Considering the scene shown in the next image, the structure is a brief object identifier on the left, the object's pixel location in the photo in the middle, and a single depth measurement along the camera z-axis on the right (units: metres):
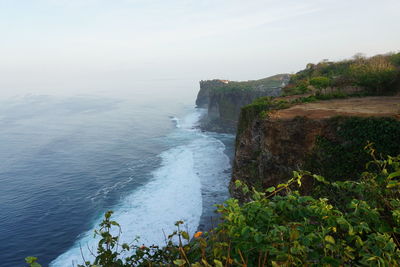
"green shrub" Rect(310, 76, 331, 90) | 25.04
